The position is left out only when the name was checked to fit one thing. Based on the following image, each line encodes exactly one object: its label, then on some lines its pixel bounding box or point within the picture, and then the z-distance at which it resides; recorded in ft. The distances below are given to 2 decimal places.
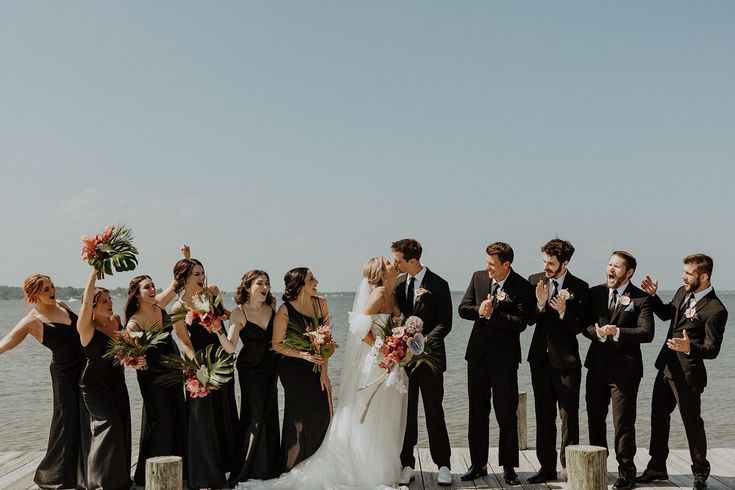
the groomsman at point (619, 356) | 23.26
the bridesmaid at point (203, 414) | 23.32
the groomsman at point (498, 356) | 23.93
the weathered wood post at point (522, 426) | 31.35
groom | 24.43
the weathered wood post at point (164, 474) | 17.21
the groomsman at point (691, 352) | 22.74
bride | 22.93
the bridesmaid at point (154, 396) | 23.73
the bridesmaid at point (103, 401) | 23.03
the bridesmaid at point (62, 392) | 23.62
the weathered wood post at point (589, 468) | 17.94
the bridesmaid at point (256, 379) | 23.31
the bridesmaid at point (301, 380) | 23.35
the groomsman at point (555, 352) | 23.62
